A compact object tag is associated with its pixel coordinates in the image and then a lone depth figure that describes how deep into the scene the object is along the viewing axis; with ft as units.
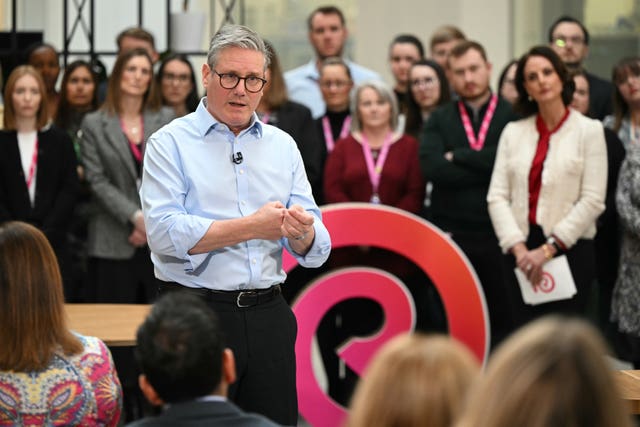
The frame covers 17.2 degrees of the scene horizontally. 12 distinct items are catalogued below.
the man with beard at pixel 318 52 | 41.42
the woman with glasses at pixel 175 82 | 38.40
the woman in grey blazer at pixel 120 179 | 36.05
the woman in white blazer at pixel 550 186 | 31.88
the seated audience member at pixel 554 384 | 8.93
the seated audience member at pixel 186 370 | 13.21
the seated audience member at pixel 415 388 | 10.13
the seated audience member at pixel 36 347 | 17.96
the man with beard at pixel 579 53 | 38.73
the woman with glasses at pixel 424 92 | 37.87
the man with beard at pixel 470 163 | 34.56
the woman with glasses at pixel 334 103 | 37.92
